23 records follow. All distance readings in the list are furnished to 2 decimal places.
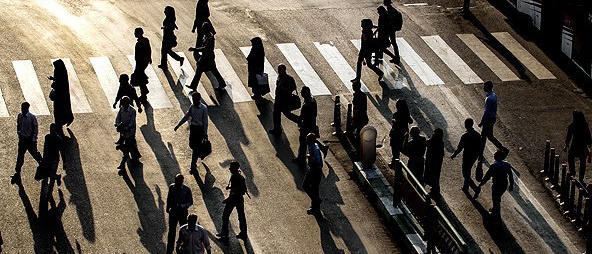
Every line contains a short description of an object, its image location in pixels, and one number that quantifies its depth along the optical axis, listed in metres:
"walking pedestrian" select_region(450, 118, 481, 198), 27.56
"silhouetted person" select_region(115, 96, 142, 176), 27.78
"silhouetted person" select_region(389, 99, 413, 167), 28.48
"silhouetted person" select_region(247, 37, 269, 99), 32.06
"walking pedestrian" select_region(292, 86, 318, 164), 28.89
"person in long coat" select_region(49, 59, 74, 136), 29.38
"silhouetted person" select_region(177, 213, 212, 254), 23.03
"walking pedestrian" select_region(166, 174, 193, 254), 24.23
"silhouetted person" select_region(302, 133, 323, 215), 26.41
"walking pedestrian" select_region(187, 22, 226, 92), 32.53
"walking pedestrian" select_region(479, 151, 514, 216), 26.22
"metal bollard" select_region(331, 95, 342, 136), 30.98
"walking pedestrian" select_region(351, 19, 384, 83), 33.38
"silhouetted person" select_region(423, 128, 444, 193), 27.14
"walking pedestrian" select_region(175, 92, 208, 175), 28.00
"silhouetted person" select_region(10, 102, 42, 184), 27.19
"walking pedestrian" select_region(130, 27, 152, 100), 32.03
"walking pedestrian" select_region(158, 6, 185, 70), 33.75
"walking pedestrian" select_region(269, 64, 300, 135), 30.11
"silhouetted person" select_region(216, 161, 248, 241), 24.78
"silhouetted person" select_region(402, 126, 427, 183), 27.31
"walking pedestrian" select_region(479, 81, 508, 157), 29.35
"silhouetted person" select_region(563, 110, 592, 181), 28.62
